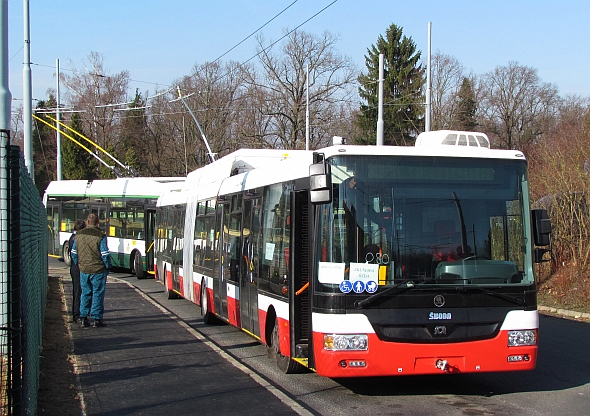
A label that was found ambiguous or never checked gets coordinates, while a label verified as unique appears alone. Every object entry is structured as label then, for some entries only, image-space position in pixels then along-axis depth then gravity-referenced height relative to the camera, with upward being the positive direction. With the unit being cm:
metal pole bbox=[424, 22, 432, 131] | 2341 +448
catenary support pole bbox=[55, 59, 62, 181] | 3632 +403
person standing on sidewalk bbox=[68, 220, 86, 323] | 1332 -79
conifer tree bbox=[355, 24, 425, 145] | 4888 +958
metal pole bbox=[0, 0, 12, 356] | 526 +58
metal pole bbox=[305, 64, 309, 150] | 3233 +485
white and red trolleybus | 748 -28
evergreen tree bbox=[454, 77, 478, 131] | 4859 +820
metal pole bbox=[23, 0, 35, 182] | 1952 +406
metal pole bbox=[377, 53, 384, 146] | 2228 +380
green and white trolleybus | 2538 +111
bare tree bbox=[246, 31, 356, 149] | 4647 +912
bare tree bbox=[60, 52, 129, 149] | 5994 +1164
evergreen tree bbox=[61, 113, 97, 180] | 7019 +754
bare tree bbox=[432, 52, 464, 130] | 4631 +850
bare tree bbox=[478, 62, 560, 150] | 5138 +875
